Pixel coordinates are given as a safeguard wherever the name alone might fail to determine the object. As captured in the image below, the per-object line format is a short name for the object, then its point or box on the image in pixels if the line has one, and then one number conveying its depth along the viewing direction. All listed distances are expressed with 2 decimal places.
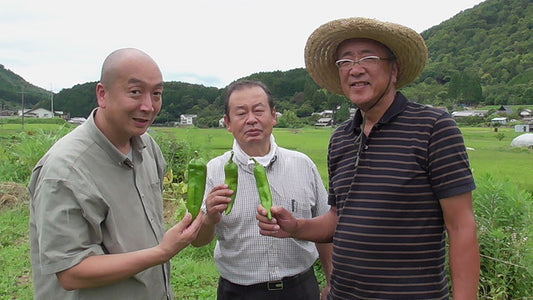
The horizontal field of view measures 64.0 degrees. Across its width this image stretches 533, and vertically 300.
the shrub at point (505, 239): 3.80
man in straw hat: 2.25
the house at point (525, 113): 69.69
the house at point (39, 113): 79.90
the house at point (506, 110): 70.56
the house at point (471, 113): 67.71
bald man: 2.23
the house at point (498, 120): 61.77
